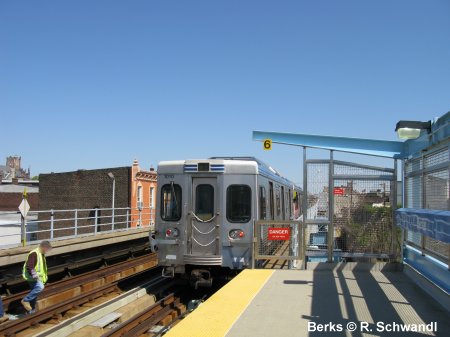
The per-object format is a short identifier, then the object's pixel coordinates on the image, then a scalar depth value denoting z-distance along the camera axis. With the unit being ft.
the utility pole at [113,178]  109.40
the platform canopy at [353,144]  32.60
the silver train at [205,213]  34.40
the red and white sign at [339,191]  33.76
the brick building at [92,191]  116.88
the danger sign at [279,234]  33.73
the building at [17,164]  387.96
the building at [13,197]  163.43
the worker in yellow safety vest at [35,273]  31.09
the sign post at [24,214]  43.29
